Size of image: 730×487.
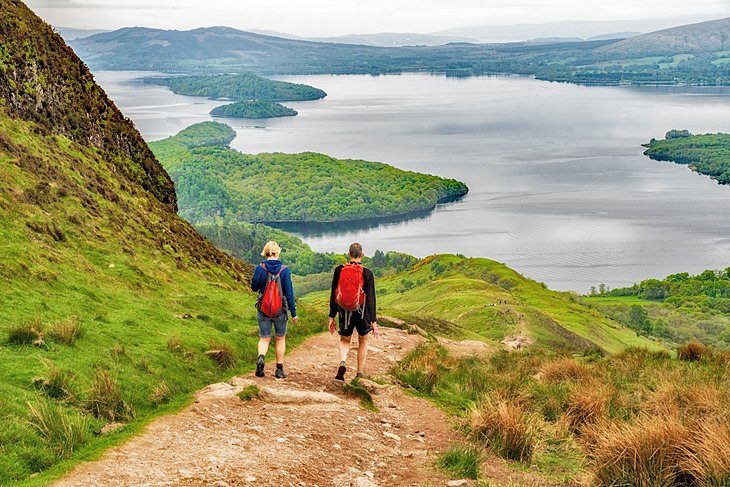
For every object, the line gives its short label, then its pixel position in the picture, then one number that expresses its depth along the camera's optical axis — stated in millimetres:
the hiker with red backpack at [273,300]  12219
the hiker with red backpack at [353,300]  12312
